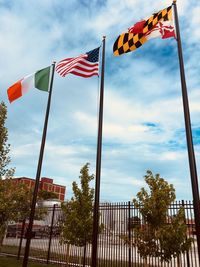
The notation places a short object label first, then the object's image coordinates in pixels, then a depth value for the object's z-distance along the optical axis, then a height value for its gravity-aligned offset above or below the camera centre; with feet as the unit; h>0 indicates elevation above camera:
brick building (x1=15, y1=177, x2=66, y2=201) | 252.00 +34.84
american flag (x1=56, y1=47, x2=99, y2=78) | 26.19 +17.55
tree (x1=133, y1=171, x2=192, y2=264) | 25.82 -0.88
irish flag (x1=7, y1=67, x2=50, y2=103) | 30.40 +17.50
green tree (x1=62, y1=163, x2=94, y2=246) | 35.00 +0.29
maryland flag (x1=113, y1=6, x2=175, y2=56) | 21.57 +18.74
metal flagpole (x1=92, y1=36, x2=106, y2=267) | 19.01 +3.05
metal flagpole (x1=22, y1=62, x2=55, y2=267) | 24.52 +5.41
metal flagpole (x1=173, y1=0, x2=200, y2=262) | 15.41 +5.55
